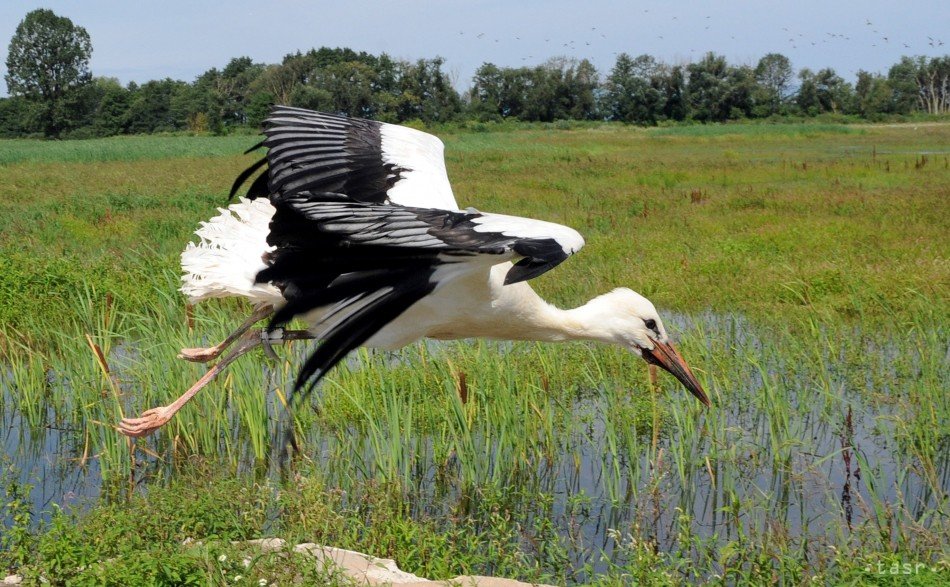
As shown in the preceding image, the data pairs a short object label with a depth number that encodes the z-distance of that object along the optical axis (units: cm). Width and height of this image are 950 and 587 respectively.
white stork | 363
